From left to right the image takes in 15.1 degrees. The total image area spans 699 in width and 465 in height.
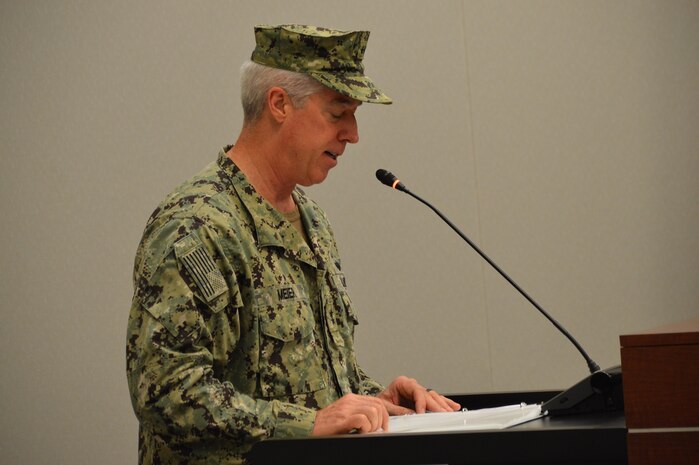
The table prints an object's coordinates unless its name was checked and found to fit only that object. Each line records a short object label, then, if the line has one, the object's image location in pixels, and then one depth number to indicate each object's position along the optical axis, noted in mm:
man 3886
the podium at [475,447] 3585
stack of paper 3780
